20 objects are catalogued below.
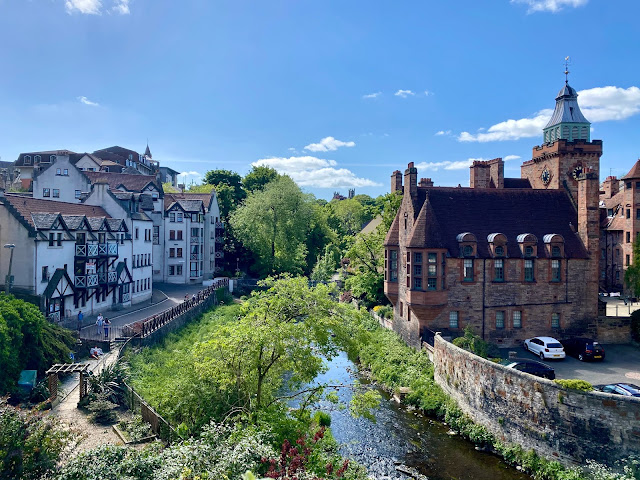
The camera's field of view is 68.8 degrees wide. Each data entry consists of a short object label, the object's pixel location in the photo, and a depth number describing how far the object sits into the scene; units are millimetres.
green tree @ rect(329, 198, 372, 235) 114138
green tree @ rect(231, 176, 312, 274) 59781
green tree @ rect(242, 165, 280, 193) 80312
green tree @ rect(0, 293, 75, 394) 20969
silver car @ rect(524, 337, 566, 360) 27672
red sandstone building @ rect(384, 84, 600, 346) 30953
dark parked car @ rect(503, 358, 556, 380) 23469
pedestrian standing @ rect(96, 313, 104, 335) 30672
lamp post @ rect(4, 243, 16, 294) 28288
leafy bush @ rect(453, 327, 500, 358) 27484
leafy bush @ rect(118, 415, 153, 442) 17781
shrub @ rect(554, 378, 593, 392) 18625
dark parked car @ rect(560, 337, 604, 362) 27312
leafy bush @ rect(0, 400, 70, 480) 10984
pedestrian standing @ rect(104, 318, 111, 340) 29748
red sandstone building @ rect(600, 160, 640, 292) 41125
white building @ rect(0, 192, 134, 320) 30141
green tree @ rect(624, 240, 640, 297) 35344
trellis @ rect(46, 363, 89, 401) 21219
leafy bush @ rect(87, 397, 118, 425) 19828
